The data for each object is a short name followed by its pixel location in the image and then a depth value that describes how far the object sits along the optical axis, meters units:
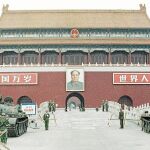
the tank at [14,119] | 21.05
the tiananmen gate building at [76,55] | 49.28
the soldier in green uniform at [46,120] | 25.00
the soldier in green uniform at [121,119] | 25.91
